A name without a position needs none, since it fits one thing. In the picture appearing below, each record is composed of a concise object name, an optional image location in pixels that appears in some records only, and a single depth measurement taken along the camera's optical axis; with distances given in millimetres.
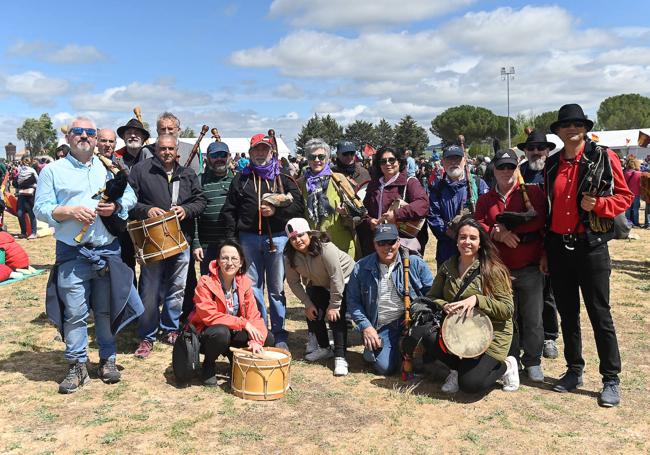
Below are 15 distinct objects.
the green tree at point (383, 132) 83662
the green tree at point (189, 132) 79825
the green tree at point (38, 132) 93062
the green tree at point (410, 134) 70000
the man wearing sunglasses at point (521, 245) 4633
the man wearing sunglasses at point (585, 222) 4016
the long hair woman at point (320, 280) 5074
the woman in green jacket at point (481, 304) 4379
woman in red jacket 4691
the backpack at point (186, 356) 4672
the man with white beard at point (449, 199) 5691
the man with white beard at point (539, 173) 5352
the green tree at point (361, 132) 84050
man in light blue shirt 4414
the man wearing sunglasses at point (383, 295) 4988
